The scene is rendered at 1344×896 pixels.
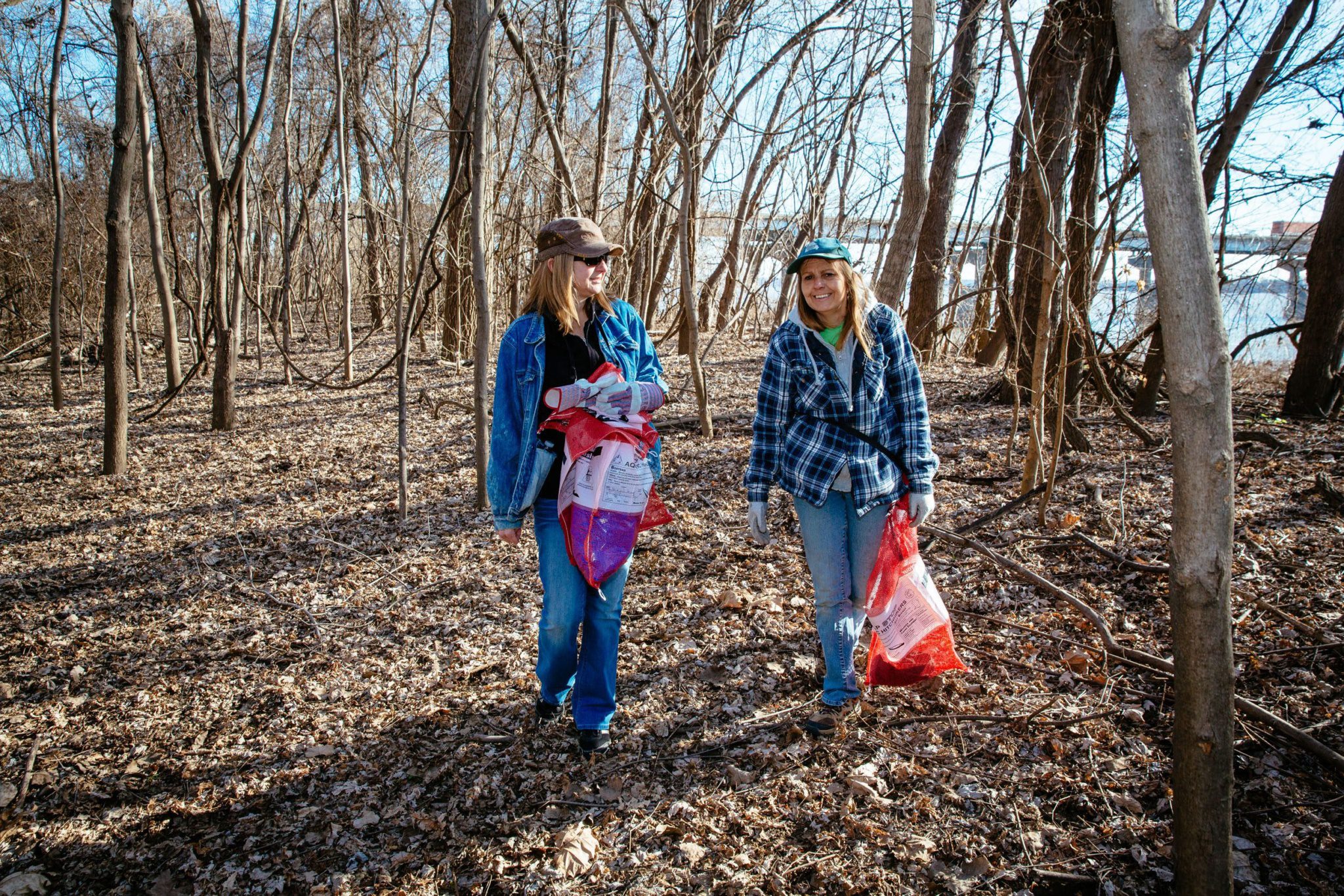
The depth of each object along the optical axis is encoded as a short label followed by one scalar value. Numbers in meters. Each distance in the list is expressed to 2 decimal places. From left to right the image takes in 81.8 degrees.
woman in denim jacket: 2.66
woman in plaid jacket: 2.67
